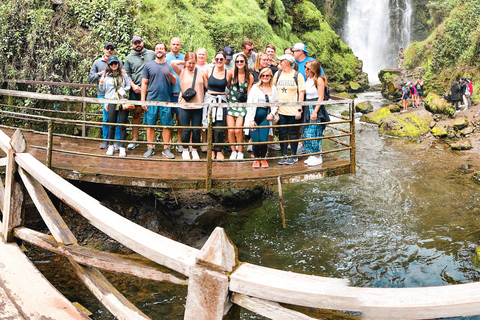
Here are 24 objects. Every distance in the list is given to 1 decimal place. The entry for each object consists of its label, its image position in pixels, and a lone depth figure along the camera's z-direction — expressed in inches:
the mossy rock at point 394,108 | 934.4
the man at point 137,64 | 288.4
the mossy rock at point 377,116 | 848.9
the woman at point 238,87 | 273.9
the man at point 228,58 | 278.1
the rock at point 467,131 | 713.0
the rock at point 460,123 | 729.0
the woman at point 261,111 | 266.7
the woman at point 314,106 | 273.9
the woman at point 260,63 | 280.1
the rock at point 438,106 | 807.7
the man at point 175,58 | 282.0
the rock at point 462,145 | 622.1
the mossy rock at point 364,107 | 968.3
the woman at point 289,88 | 275.0
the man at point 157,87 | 269.6
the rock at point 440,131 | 714.8
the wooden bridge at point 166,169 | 234.7
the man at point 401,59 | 1376.8
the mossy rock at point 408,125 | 738.8
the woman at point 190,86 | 269.1
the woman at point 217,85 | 268.7
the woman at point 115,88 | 275.7
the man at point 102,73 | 284.8
